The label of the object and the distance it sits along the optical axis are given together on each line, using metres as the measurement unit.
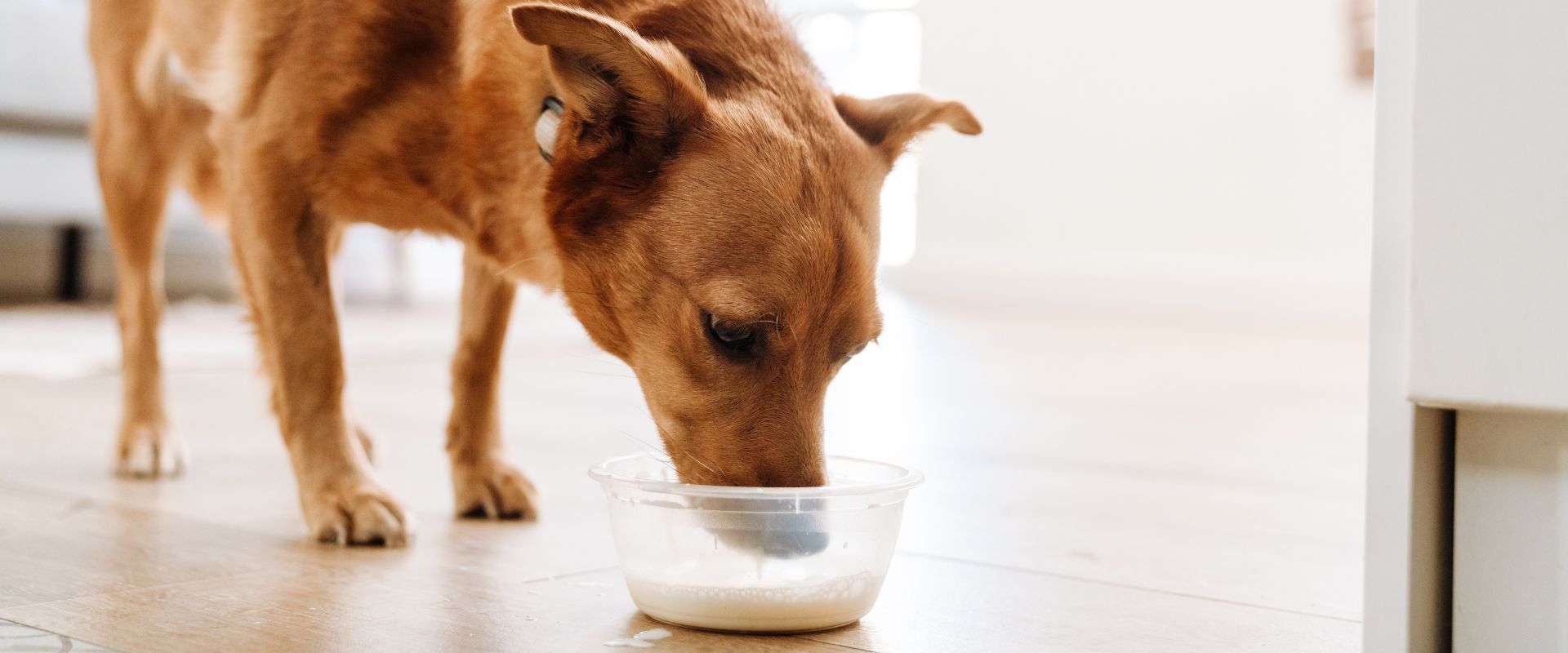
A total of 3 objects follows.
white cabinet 0.96
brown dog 1.41
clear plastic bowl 1.31
